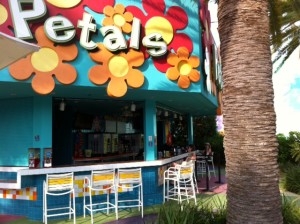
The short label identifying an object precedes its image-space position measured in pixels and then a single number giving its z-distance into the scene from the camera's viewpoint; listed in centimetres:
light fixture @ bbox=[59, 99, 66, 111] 841
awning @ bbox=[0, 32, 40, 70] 375
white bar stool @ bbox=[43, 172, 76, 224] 629
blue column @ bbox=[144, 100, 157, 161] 876
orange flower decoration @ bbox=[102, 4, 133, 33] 741
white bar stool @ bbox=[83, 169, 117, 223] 670
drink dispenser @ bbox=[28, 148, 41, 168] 740
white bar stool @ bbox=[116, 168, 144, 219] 700
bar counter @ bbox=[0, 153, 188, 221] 702
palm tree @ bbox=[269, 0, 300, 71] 856
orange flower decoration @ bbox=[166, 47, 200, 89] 794
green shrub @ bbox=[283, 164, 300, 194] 948
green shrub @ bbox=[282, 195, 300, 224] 475
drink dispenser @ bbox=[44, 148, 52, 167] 743
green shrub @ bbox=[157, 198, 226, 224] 430
